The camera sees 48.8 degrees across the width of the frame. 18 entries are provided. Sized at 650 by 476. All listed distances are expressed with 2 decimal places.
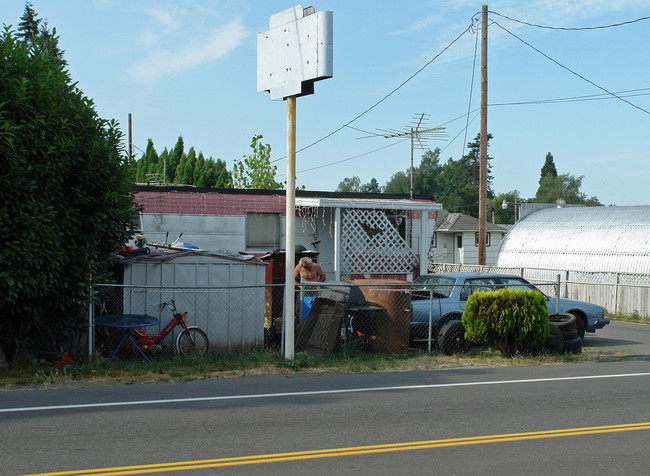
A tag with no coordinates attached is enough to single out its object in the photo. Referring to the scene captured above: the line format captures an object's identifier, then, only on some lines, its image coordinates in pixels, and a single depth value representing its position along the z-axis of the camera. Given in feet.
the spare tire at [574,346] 43.09
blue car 43.80
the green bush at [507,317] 40.19
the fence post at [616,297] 72.02
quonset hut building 72.54
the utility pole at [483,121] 74.08
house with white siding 167.94
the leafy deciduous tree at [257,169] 128.16
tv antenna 136.22
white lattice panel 68.64
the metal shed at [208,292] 39.96
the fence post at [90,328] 36.19
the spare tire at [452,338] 42.45
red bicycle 37.83
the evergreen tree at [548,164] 353.10
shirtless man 47.21
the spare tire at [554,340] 42.14
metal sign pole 37.60
